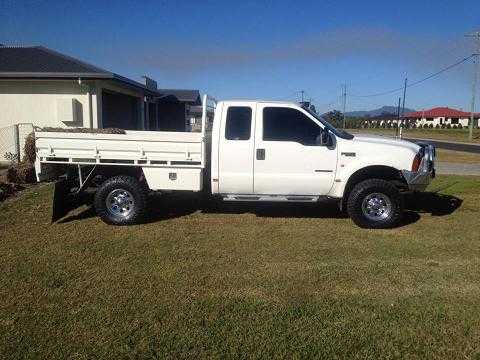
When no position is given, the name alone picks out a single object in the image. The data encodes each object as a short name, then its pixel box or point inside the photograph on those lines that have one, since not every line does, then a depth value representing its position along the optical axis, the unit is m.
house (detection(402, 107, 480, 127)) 120.80
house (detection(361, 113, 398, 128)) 116.64
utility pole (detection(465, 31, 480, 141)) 48.86
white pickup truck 7.59
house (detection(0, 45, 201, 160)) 14.77
